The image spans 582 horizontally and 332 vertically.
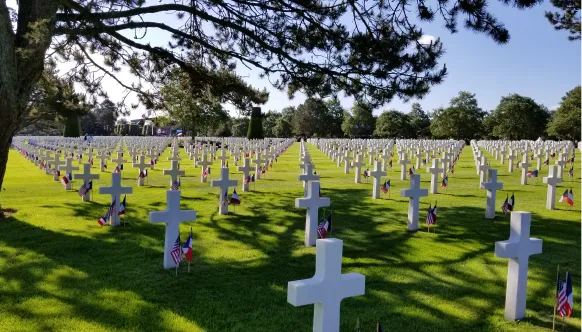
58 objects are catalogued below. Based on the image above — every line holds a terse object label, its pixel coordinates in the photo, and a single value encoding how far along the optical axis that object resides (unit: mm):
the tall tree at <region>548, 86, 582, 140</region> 49344
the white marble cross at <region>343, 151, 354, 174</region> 16109
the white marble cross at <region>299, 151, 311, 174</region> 13730
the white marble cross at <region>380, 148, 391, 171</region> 15592
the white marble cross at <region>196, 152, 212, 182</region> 13016
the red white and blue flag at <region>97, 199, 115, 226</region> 6729
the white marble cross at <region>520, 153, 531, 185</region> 12538
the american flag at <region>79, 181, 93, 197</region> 9148
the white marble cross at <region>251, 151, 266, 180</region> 13570
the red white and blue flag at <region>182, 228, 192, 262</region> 4535
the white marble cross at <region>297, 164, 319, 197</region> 9262
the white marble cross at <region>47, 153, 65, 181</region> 13672
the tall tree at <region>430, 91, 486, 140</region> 64375
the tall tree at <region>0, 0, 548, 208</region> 6430
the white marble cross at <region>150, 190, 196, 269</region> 4980
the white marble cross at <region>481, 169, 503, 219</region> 7730
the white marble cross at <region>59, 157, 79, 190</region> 11894
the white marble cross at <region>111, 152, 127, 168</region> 14375
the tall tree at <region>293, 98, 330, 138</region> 83875
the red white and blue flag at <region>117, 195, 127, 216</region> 6688
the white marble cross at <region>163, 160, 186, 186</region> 10188
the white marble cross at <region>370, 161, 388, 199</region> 9980
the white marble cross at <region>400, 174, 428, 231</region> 6941
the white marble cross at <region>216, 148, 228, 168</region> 15850
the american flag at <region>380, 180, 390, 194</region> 9578
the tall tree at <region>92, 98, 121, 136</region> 83000
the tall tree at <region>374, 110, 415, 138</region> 76500
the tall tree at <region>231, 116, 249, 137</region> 77688
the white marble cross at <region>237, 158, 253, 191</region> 11250
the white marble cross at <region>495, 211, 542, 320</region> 3705
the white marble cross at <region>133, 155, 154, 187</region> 12258
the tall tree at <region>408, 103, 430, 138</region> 81094
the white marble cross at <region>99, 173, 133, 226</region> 7000
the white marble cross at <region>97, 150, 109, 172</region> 16981
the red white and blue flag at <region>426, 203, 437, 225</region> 6467
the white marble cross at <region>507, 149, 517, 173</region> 15898
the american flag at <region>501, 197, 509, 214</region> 7495
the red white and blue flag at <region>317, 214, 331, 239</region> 5730
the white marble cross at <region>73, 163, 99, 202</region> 8969
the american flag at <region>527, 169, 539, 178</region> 11898
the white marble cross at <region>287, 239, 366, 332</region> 2746
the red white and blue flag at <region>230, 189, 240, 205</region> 7430
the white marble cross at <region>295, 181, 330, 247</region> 5912
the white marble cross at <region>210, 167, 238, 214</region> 8078
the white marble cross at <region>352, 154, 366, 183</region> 13336
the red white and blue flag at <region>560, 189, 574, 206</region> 8109
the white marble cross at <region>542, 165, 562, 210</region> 8688
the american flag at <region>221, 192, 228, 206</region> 8242
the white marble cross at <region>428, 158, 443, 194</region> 10609
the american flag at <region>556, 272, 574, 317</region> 3350
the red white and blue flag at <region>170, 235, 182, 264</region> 4551
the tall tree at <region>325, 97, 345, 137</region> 86062
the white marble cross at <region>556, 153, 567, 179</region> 14559
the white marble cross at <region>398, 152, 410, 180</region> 13754
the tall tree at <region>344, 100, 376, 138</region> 80562
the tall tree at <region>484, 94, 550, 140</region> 60250
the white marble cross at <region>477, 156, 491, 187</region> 10820
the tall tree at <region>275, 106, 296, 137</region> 86000
